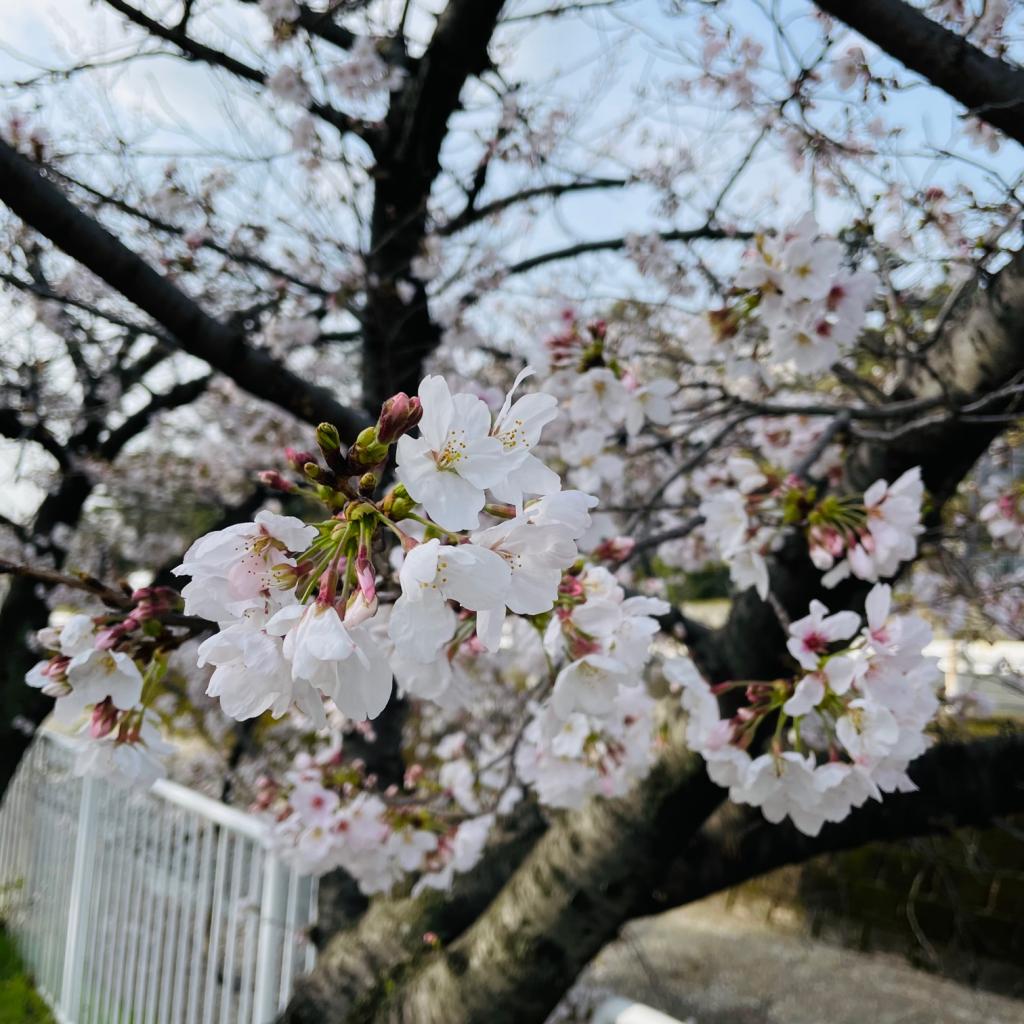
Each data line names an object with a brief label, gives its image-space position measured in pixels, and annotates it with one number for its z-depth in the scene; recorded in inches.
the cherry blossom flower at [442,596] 11.5
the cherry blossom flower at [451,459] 11.5
